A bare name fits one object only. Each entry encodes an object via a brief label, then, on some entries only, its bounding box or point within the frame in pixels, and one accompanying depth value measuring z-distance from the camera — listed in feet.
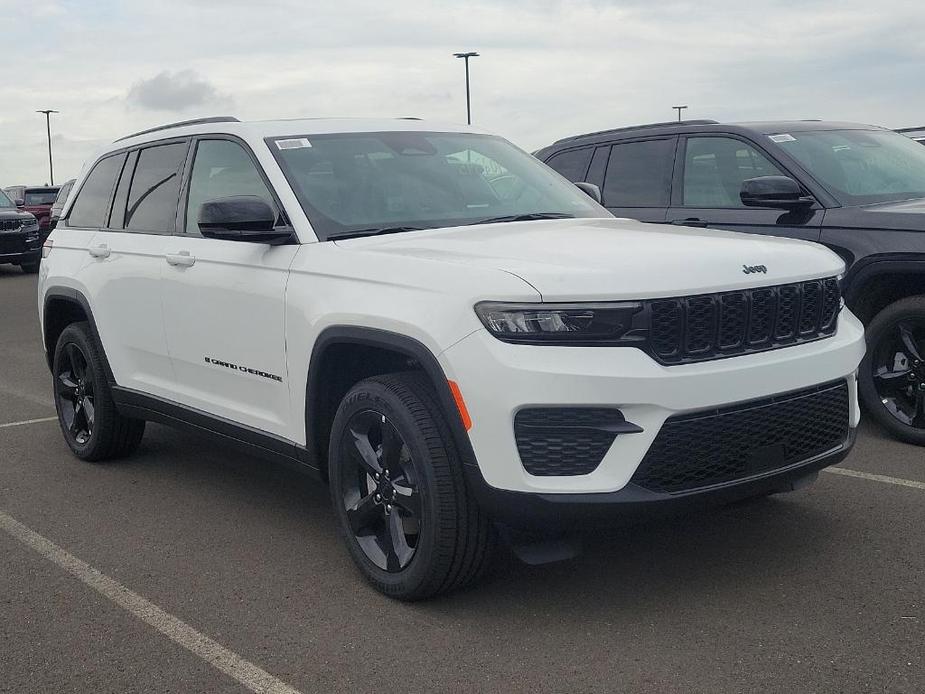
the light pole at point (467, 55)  142.18
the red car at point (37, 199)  92.17
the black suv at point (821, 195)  20.53
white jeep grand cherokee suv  11.96
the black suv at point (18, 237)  73.92
